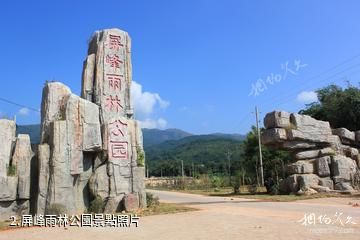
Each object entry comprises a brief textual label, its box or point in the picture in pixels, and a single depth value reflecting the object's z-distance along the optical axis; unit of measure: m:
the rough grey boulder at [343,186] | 21.62
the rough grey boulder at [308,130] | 22.48
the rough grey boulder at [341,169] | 22.14
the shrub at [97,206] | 13.16
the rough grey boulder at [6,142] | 12.59
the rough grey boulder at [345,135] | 24.93
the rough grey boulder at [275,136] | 21.95
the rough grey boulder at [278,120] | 22.30
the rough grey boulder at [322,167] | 22.17
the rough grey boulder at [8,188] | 12.27
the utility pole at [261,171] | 29.23
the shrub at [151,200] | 14.88
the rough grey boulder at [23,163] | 12.66
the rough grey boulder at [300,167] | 21.95
